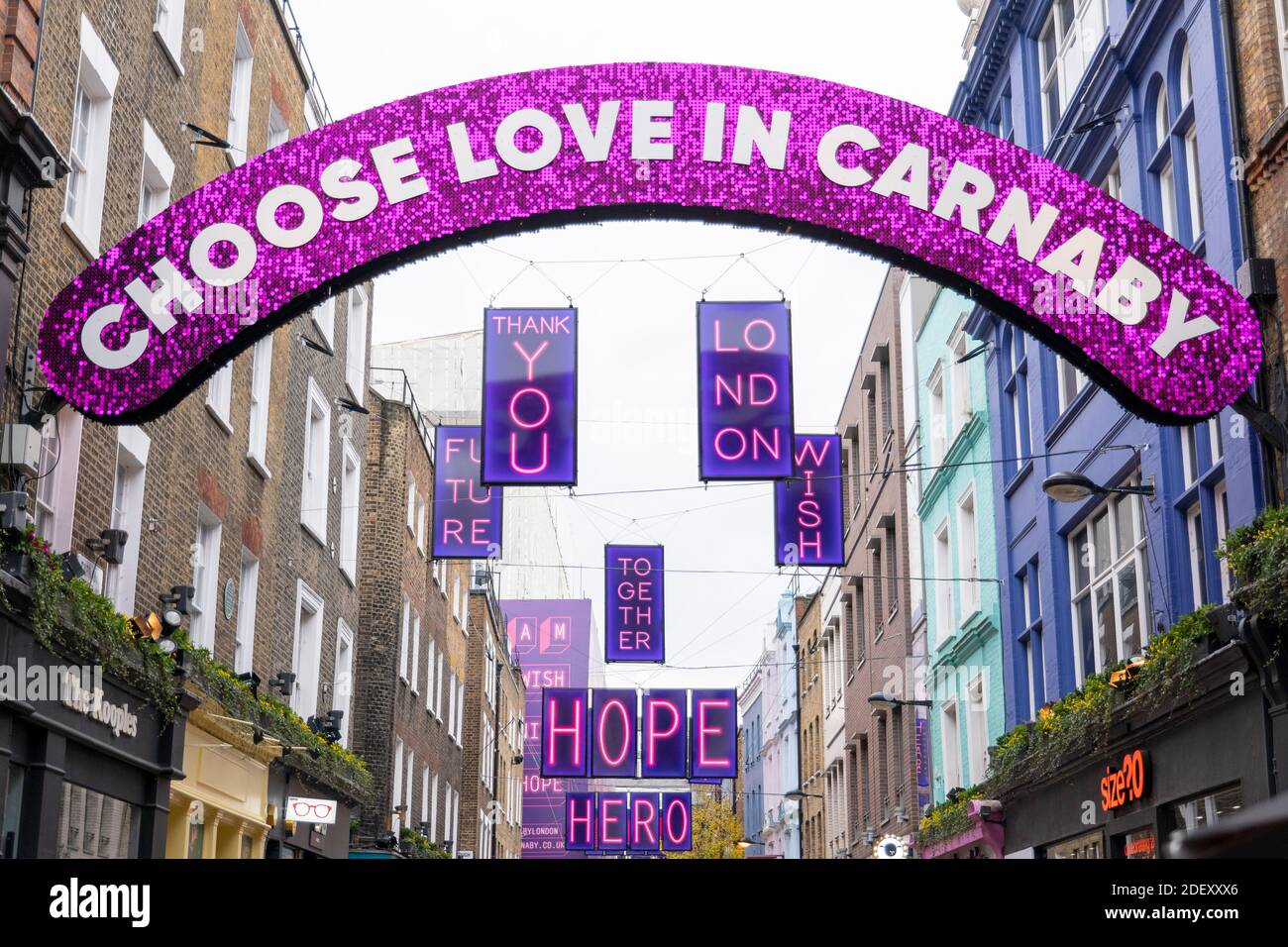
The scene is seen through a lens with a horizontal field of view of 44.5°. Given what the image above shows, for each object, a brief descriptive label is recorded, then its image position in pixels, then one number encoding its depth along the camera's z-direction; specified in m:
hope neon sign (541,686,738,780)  29.42
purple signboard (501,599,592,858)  84.38
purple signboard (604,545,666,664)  26.44
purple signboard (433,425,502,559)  23.72
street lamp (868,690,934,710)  27.25
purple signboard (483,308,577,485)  16.34
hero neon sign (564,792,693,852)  40.59
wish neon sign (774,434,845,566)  23.41
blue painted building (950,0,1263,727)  16.36
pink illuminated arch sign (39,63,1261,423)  12.35
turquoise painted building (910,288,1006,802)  27.69
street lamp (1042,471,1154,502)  15.75
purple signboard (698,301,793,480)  15.93
